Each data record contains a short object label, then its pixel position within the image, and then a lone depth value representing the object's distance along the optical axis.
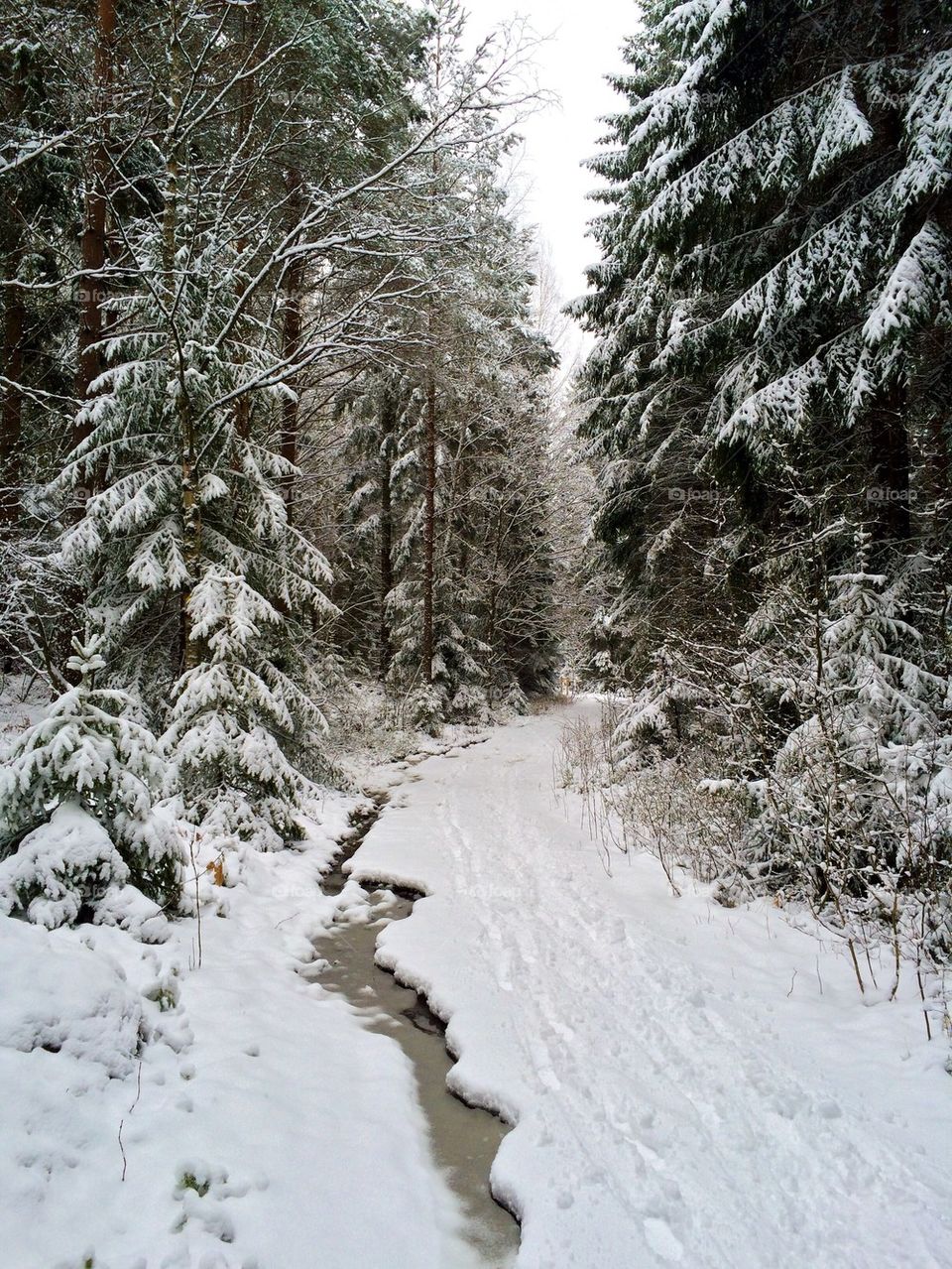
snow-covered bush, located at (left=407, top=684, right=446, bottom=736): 14.76
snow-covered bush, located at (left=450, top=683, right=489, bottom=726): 16.20
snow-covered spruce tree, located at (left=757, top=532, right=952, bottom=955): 3.81
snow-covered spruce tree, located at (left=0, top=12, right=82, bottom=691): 5.90
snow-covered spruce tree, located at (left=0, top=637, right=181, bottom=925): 3.36
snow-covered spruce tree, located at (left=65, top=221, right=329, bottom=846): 6.27
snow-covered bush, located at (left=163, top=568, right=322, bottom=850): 6.19
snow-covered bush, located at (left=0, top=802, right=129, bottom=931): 3.30
